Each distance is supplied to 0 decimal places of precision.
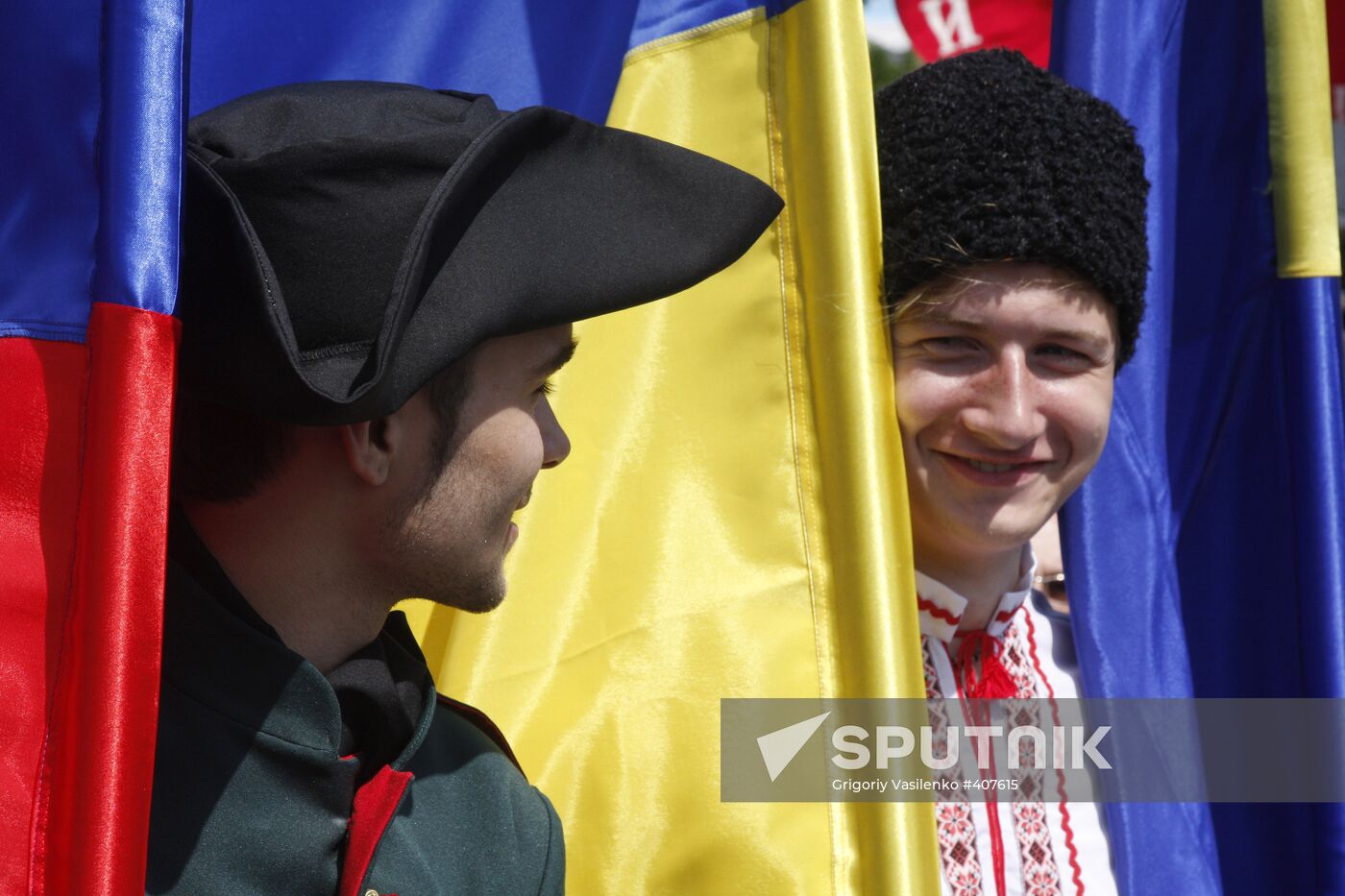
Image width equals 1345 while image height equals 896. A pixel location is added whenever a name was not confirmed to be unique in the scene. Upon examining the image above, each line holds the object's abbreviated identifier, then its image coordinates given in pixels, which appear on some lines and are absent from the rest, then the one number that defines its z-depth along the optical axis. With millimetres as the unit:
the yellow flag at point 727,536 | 3803
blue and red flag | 2201
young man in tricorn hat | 2570
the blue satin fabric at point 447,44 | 4043
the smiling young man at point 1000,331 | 4062
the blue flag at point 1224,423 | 4621
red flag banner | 6391
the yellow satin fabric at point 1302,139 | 4836
